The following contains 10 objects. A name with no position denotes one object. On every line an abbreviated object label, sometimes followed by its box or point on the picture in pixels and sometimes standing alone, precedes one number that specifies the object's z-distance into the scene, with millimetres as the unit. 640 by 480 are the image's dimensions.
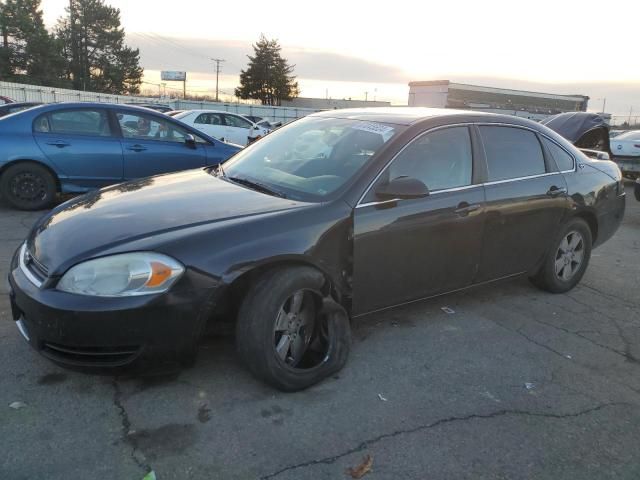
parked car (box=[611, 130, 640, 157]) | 13445
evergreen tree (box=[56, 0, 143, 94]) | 61969
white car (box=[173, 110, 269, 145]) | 17016
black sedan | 2652
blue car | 6863
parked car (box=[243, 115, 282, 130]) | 23000
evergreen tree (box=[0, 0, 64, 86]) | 51594
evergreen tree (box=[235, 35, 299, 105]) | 71062
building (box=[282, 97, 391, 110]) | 68812
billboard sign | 87750
